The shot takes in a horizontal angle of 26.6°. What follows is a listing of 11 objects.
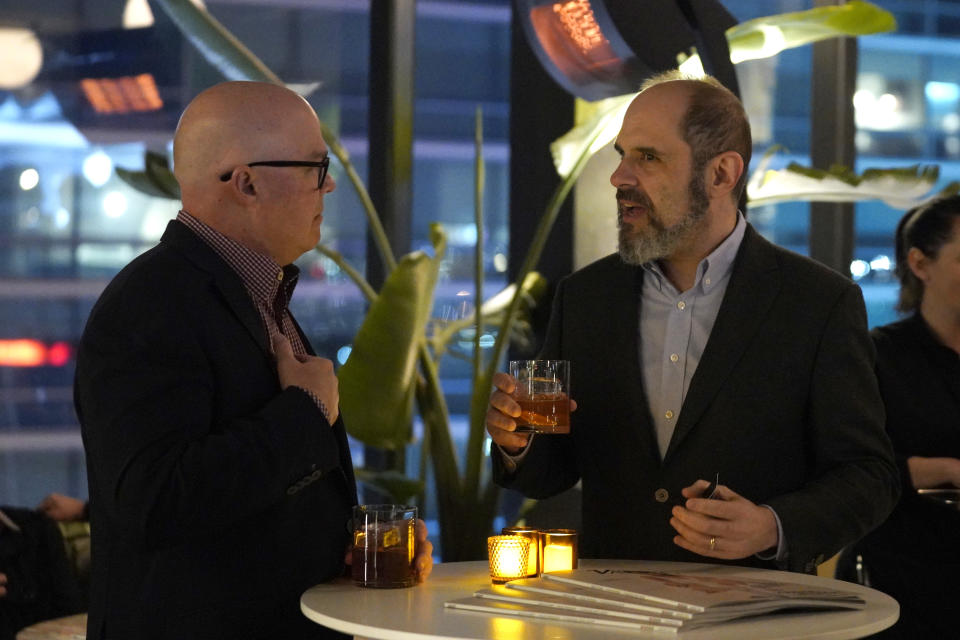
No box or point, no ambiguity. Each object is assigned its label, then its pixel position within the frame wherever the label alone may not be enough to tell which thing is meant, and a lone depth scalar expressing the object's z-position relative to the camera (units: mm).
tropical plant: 3732
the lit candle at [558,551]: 2547
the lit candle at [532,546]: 2523
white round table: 2223
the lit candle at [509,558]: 2506
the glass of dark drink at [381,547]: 2458
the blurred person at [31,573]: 3384
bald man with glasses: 2305
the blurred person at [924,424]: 3263
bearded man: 2717
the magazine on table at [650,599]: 2250
